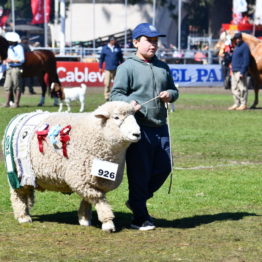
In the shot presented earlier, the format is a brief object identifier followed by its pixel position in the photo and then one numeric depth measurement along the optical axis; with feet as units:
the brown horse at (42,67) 87.81
